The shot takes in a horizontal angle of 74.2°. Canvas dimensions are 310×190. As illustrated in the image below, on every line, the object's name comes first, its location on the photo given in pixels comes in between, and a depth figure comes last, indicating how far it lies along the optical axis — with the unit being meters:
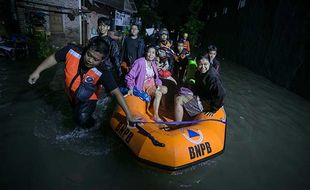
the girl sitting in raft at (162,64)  5.71
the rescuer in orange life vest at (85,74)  2.94
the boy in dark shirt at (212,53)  5.21
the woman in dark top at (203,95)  3.91
